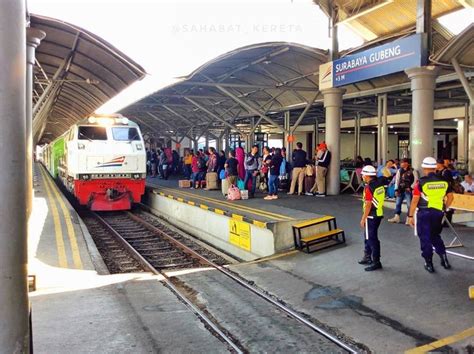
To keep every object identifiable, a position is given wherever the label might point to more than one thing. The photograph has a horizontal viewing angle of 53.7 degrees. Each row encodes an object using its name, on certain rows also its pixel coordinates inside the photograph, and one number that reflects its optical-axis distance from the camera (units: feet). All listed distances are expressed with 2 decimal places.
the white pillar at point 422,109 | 34.88
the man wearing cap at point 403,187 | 33.01
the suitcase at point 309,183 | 49.14
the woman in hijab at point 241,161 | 49.83
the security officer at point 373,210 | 23.43
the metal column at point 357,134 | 71.26
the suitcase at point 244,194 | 46.81
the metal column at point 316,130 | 94.20
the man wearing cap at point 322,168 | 46.44
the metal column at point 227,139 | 90.29
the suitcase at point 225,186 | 49.38
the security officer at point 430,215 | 22.00
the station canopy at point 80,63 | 41.98
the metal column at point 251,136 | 76.18
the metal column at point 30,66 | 28.78
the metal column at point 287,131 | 61.93
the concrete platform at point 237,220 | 30.51
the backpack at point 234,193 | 46.26
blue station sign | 34.37
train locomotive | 50.16
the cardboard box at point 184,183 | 63.26
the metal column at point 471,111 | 30.48
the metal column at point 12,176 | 9.37
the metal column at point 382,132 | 52.95
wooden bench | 29.04
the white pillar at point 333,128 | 46.42
